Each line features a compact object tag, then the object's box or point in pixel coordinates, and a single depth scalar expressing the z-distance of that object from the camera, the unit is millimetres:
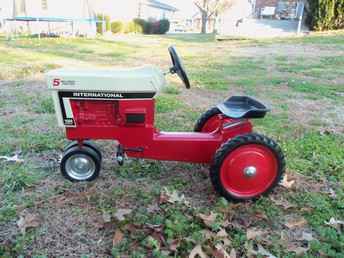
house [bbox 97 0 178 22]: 24978
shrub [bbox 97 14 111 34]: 21098
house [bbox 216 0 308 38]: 19750
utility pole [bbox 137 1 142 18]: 32581
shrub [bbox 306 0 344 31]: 16031
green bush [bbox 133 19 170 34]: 23953
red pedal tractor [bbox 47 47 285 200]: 2215
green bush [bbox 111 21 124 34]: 21844
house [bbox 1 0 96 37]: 20109
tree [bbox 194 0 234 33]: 29641
